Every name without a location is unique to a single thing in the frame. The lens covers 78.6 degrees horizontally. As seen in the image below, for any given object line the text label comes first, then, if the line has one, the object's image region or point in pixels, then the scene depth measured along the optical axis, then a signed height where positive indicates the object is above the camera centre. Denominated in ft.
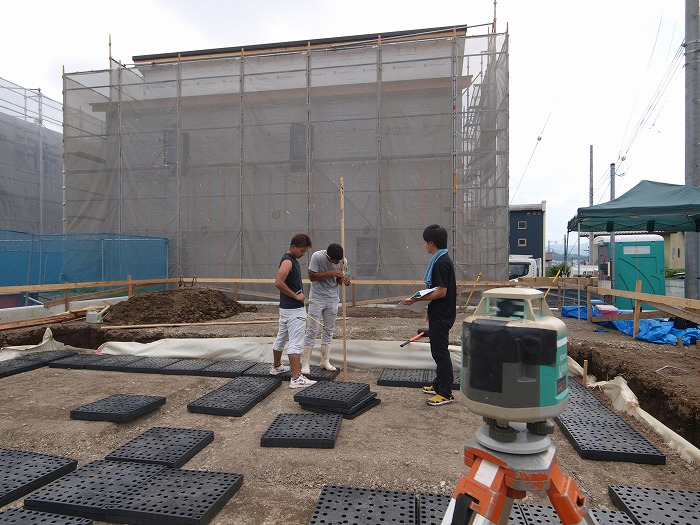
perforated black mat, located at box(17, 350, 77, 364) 19.60 -4.72
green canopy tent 23.34 +2.99
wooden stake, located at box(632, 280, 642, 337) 21.88 -2.79
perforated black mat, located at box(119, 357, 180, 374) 18.12 -4.70
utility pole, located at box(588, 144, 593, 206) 79.22 +14.18
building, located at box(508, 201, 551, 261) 77.36 +5.87
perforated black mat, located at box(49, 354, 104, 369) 18.95 -4.73
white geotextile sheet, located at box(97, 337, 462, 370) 18.49 -4.31
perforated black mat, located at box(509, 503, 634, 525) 7.41 -4.54
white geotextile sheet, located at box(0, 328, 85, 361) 20.72 -4.65
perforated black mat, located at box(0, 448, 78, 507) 8.49 -4.67
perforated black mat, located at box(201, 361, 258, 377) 17.57 -4.65
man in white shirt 16.70 -1.44
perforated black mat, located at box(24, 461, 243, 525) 7.71 -4.63
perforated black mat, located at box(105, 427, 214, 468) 9.93 -4.71
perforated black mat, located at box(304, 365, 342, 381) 16.65 -4.62
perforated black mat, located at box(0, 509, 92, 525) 7.45 -4.65
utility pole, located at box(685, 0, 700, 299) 24.20 +8.27
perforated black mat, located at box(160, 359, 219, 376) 17.85 -4.68
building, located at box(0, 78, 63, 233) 55.11 +12.82
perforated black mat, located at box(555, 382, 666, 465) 10.05 -4.53
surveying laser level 4.69 -1.76
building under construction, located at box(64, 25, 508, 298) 40.96 +11.22
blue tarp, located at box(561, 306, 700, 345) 20.63 -3.58
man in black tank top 15.58 -1.78
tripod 4.58 -2.53
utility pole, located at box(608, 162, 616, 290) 32.65 +0.21
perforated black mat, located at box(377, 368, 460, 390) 16.17 -4.64
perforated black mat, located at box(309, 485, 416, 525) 7.42 -4.55
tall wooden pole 16.30 -4.21
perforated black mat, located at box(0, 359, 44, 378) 17.67 -4.74
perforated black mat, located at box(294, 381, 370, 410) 12.89 -4.26
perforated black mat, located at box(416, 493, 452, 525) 7.31 -4.50
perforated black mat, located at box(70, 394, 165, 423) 12.56 -4.63
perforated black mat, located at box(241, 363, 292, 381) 16.76 -4.62
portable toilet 32.58 -0.25
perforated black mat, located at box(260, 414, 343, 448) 10.85 -4.59
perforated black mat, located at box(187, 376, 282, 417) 13.39 -4.66
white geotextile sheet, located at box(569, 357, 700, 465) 10.21 -4.43
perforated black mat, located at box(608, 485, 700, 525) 7.37 -4.47
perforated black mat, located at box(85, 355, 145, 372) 18.53 -4.73
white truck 55.11 -0.83
